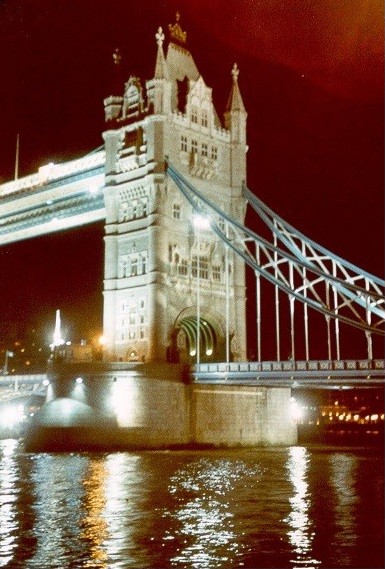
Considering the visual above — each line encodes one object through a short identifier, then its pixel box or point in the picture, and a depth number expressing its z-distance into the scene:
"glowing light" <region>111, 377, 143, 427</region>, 43.59
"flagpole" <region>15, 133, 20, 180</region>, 61.03
